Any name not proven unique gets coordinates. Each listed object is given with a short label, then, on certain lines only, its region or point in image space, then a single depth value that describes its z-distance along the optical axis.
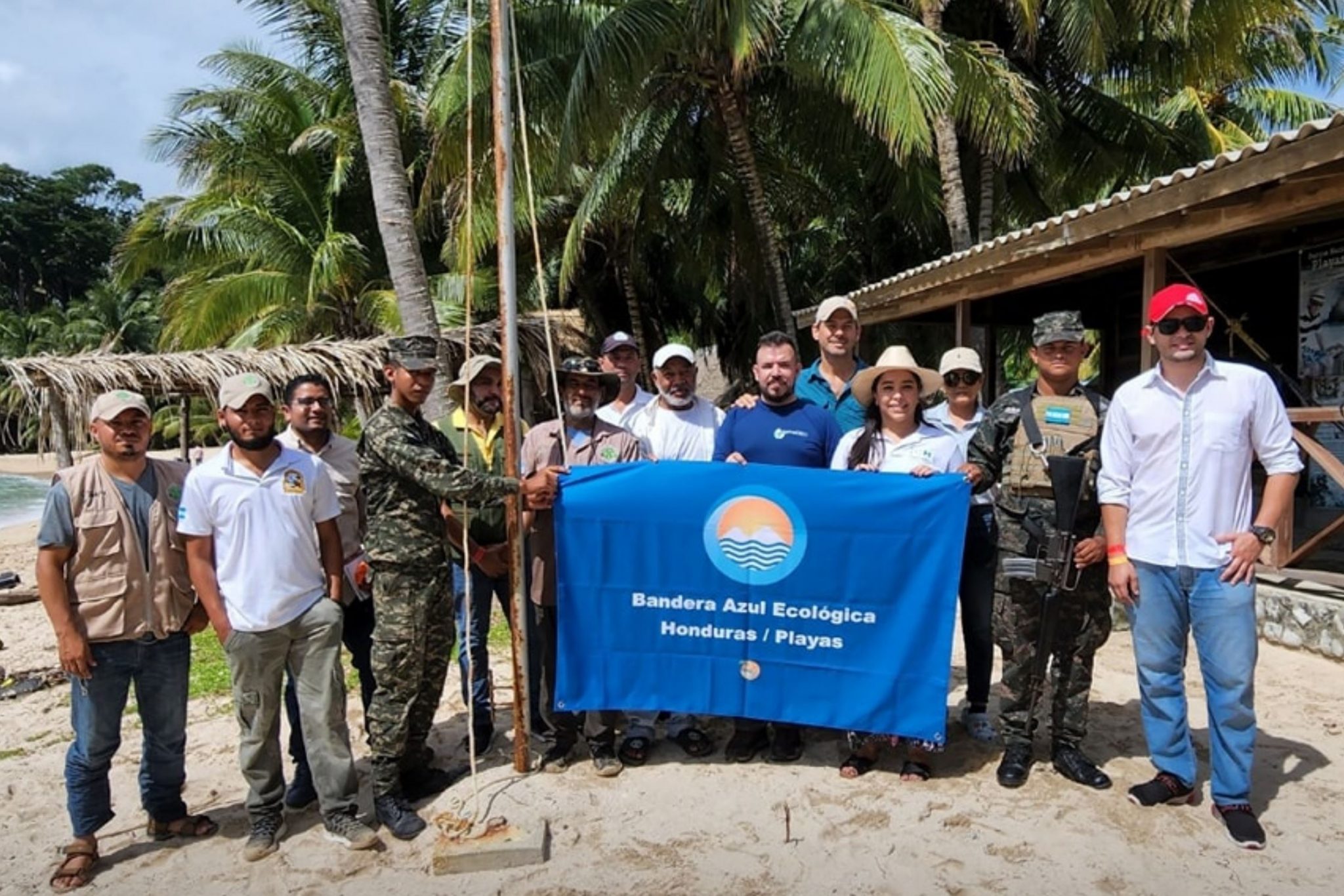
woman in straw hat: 3.77
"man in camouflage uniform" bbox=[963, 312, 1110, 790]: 3.56
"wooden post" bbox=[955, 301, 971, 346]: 9.38
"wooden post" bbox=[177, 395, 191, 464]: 10.97
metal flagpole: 3.58
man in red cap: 3.14
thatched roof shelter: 8.41
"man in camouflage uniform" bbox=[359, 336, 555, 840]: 3.45
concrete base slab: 3.15
